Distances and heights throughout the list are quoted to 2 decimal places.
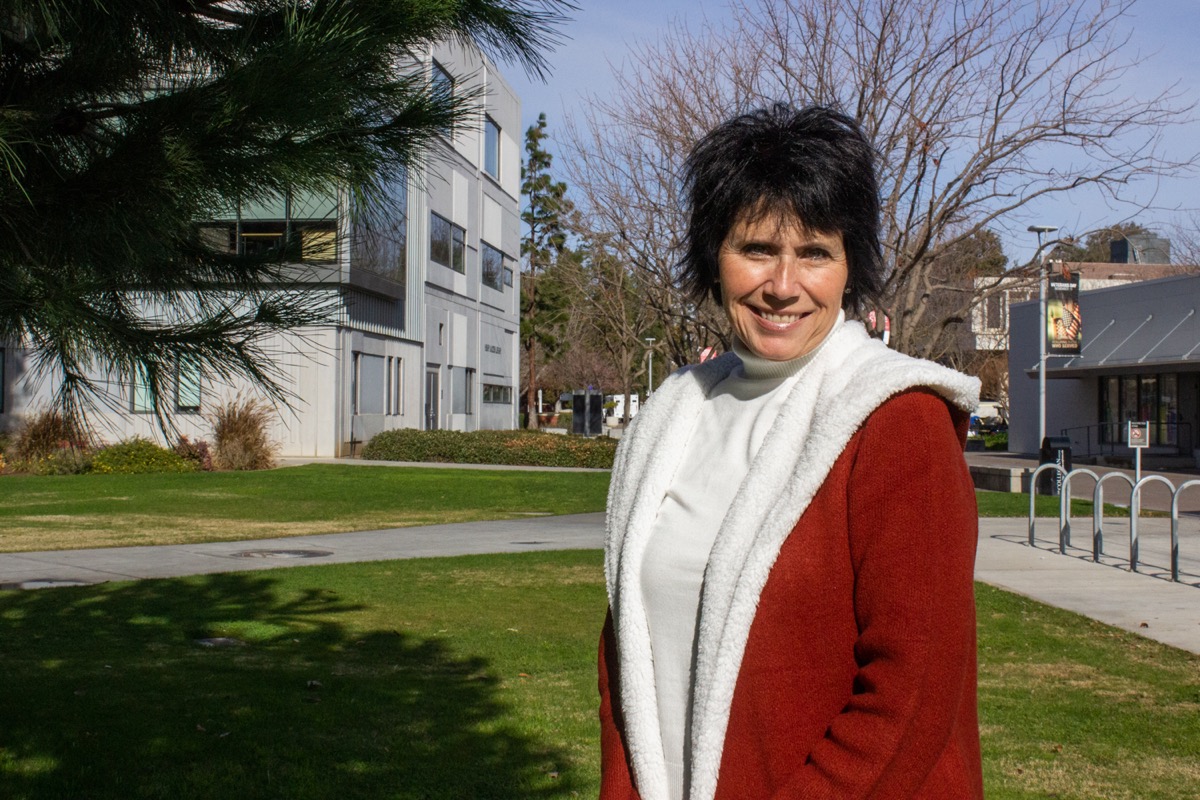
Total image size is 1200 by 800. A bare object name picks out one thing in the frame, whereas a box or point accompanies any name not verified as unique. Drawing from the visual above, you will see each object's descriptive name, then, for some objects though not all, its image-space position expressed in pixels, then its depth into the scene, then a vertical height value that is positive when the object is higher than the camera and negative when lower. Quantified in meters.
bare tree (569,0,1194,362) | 14.09 +3.49
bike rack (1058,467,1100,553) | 13.06 -0.87
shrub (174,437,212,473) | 26.30 -0.59
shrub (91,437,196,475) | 26.92 -0.68
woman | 1.88 -0.16
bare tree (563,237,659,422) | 23.23 +2.94
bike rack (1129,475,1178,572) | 11.66 -0.86
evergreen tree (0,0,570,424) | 3.18 +0.76
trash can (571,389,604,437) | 48.72 +0.77
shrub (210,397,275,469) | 27.45 -0.19
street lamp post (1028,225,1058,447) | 33.66 +2.34
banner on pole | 35.72 +3.26
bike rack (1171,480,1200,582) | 10.88 -0.94
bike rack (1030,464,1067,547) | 13.99 -0.54
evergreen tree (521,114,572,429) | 60.31 +7.65
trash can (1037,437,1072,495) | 18.81 -0.33
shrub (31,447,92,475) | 25.08 -0.79
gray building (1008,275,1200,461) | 35.75 +2.04
